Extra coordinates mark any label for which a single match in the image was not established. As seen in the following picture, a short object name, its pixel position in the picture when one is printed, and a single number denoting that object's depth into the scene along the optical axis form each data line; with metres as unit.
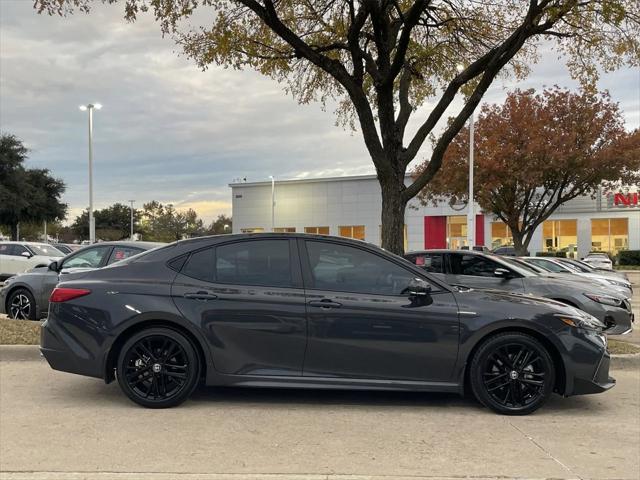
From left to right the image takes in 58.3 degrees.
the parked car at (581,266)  18.49
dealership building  41.72
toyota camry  4.98
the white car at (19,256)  16.94
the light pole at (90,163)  29.42
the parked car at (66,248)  21.72
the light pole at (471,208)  21.79
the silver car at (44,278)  9.34
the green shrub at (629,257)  38.38
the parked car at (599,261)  27.89
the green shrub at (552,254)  39.53
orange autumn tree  23.25
